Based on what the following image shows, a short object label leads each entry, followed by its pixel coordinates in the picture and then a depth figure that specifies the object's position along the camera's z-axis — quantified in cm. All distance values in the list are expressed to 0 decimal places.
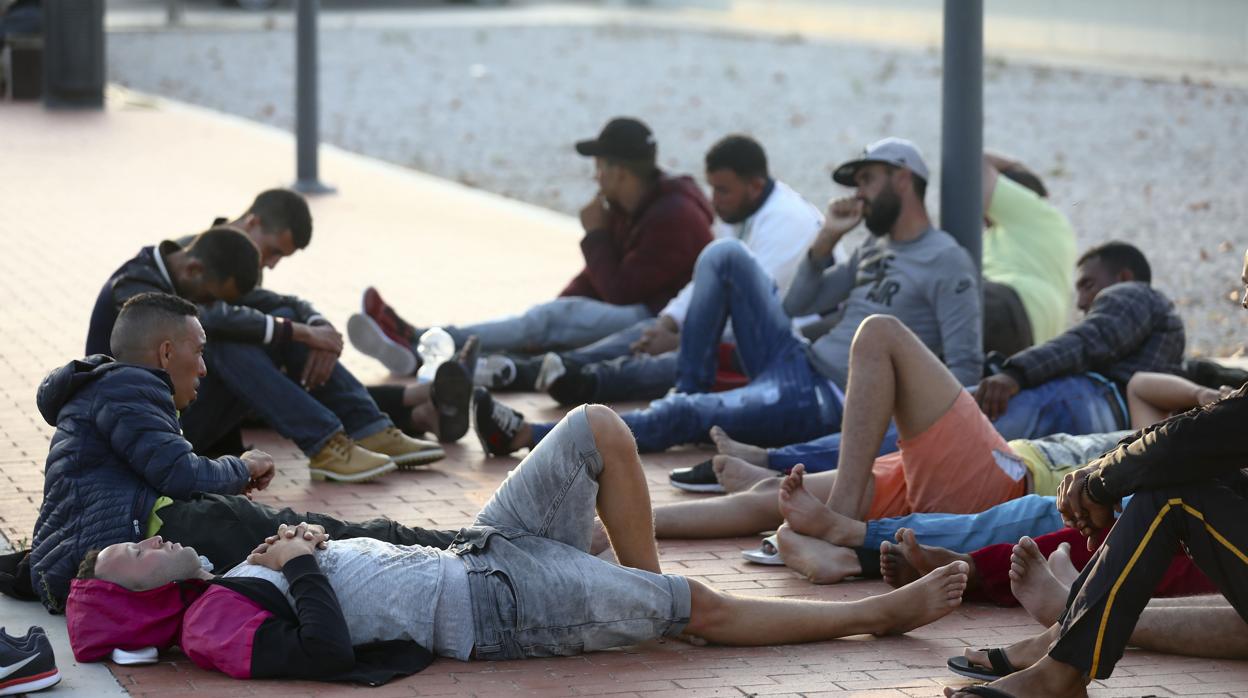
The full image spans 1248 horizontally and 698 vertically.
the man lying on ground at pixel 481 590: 936
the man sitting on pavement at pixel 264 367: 1267
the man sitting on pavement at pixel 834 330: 1437
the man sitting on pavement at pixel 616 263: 1752
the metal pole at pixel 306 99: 3002
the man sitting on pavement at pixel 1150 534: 853
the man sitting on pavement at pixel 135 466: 991
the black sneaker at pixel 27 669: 915
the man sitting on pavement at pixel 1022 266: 1652
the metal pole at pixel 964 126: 1581
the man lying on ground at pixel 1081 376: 1362
